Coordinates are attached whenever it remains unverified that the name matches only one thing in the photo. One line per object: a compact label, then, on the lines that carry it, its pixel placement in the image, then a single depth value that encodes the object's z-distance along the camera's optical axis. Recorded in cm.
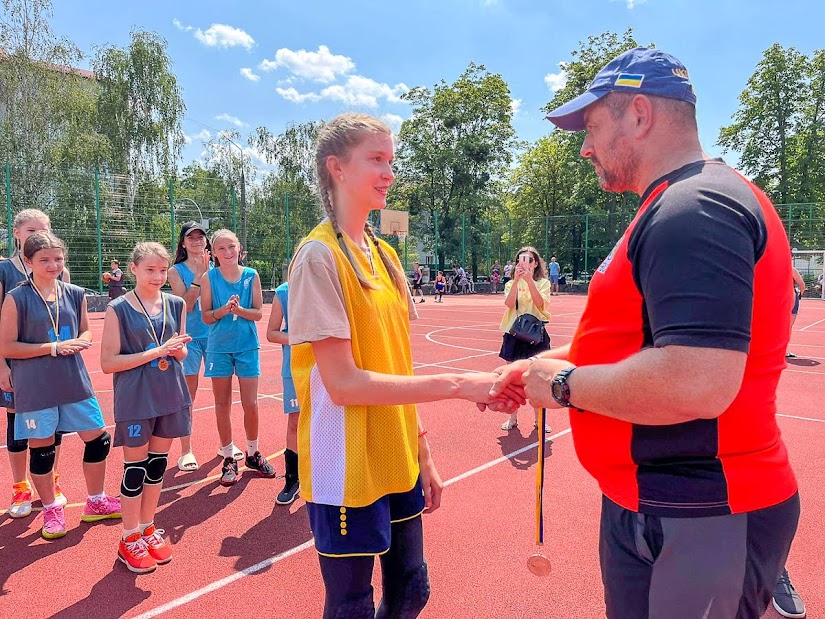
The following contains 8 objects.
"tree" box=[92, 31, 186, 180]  3011
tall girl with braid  183
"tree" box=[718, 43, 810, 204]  3891
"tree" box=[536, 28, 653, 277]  3762
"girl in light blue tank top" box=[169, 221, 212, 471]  558
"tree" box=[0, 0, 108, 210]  2540
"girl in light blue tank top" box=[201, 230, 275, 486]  512
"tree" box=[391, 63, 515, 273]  4294
